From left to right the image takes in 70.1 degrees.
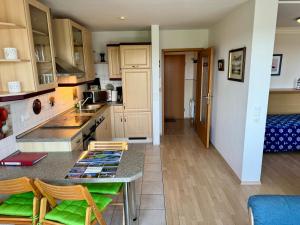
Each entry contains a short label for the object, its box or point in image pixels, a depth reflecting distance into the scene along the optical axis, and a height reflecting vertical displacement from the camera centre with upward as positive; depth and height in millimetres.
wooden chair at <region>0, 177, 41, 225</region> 1514 -863
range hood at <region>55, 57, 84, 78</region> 2686 +34
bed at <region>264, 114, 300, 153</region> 3770 -1158
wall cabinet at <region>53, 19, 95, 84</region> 3107 +411
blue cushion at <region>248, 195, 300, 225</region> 1440 -946
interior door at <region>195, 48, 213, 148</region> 4020 -497
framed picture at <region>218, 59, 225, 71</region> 3713 +106
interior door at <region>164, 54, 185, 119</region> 6547 -469
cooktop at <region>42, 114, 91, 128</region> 2822 -694
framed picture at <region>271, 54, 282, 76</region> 4746 +103
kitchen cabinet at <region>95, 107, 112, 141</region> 3641 -1037
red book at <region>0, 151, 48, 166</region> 1920 -803
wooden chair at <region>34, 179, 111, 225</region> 1428 -871
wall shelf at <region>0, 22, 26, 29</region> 1826 +411
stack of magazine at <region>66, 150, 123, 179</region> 1674 -788
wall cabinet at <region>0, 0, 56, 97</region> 1990 +284
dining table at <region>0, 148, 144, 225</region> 1629 -810
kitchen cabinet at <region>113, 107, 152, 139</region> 4523 -1131
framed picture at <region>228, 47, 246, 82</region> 2862 +83
